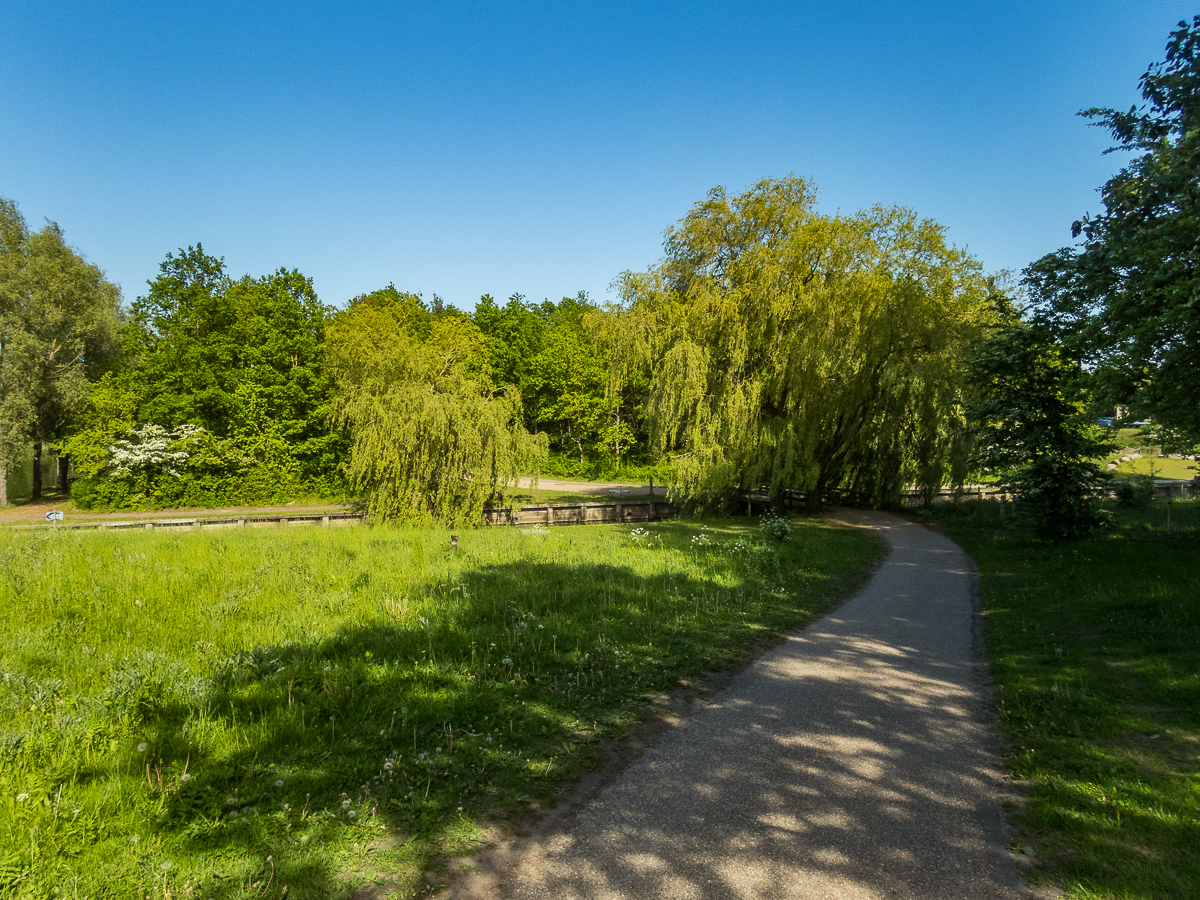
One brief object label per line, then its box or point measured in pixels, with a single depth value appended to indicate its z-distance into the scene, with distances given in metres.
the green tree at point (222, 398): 29.84
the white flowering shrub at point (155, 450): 28.75
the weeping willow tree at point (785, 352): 21.31
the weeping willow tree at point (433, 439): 19.39
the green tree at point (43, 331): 28.27
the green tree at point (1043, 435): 14.20
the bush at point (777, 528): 15.54
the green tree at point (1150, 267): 8.62
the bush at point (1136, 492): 17.44
